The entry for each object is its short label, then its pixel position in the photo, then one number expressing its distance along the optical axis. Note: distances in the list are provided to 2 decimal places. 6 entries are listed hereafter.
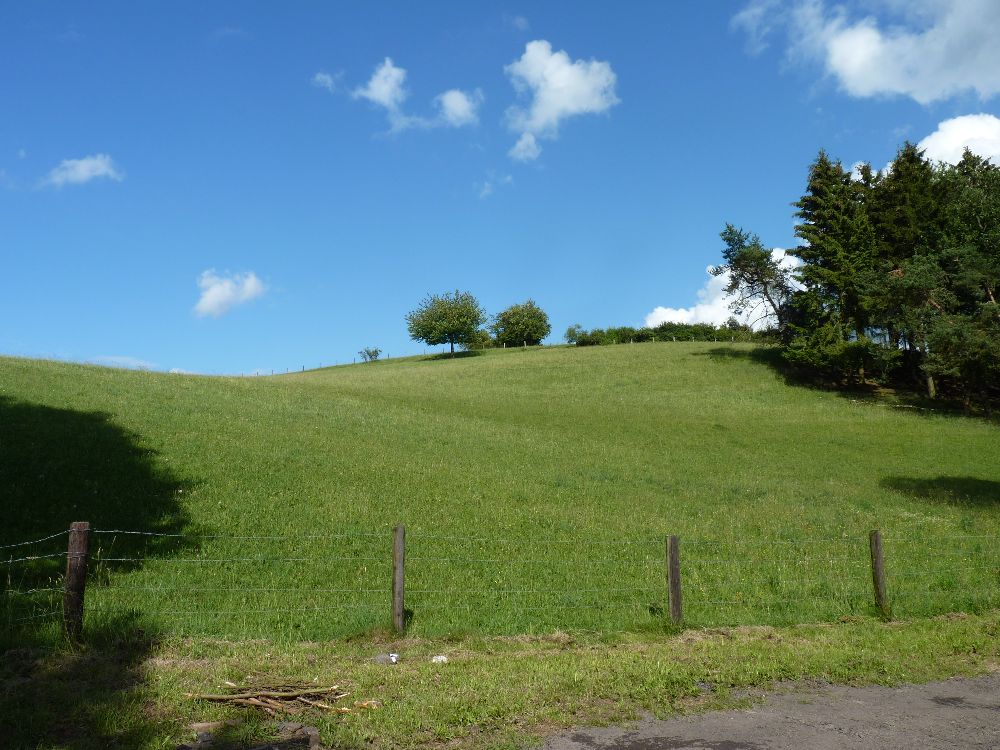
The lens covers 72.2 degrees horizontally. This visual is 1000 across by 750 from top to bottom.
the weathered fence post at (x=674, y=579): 11.29
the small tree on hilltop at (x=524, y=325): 137.38
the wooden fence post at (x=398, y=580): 10.59
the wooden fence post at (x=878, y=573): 12.24
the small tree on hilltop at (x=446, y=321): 97.26
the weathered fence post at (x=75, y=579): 9.12
